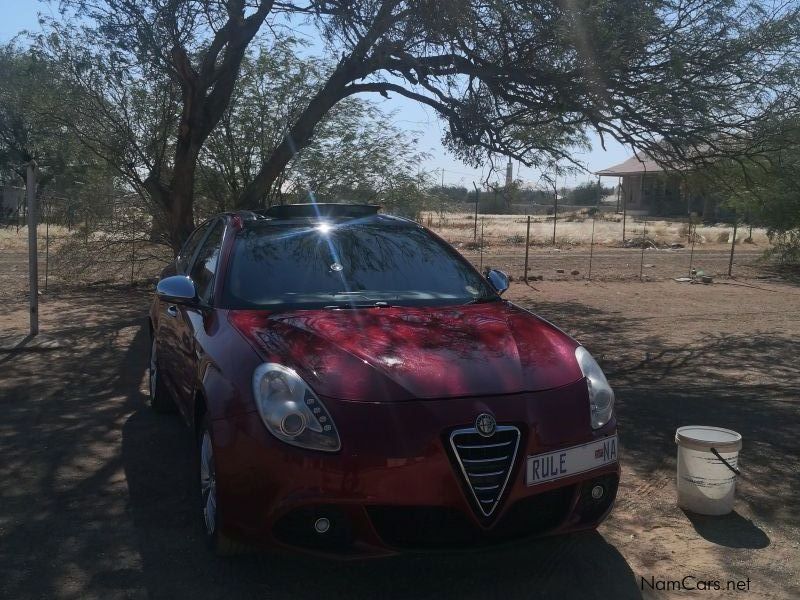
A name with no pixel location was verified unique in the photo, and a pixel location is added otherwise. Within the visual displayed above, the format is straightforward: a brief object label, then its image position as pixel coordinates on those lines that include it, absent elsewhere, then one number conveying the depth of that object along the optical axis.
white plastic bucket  4.34
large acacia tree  9.64
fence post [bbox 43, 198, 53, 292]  13.45
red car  3.28
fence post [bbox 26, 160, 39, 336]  8.66
